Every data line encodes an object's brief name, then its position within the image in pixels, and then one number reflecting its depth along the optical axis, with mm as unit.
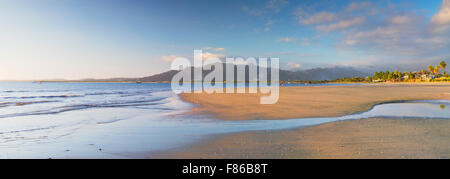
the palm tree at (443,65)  133875
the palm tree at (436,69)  134750
